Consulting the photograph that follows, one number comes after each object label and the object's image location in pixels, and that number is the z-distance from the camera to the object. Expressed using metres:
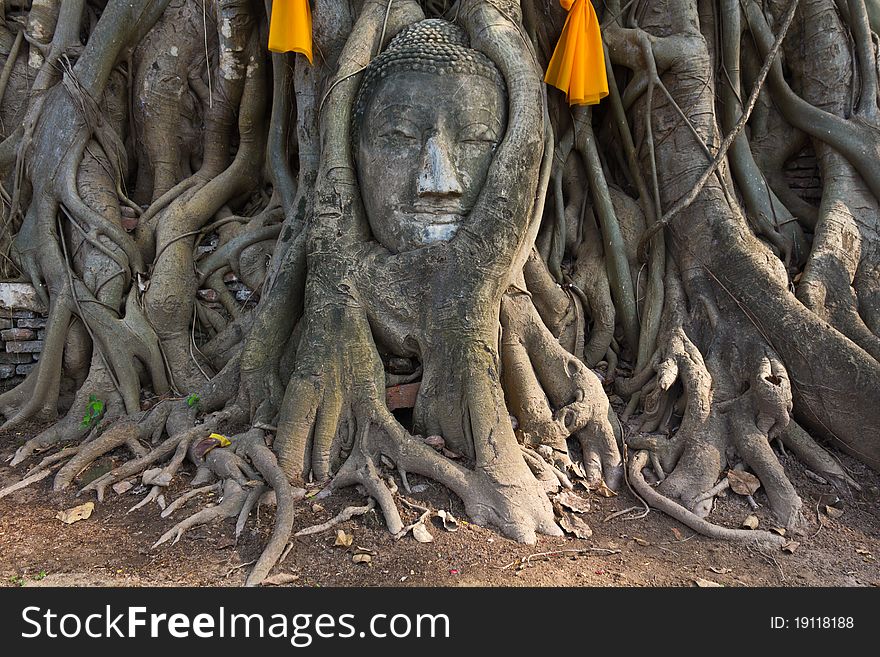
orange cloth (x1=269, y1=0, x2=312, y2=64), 3.32
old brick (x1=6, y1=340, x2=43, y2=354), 3.80
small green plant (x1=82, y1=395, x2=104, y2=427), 3.35
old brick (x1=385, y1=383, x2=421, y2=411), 2.94
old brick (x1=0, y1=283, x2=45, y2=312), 3.79
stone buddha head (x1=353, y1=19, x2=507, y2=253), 2.96
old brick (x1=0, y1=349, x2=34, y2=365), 3.84
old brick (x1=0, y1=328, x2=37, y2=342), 3.79
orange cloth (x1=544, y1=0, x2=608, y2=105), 3.55
